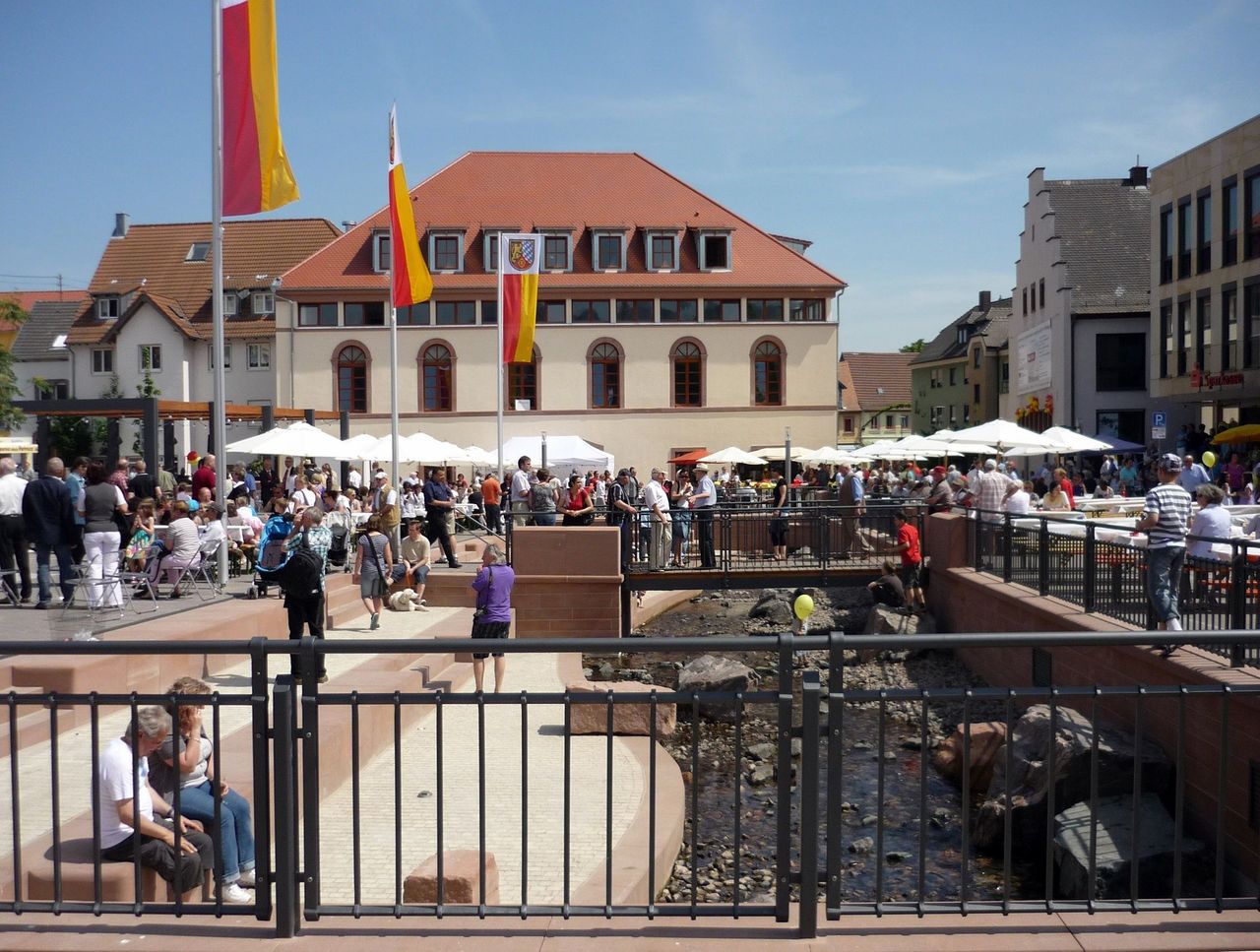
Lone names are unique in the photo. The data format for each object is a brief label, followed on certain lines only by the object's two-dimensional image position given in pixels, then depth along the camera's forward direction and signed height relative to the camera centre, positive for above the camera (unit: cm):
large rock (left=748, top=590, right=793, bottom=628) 2877 -393
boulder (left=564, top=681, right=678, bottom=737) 1110 -259
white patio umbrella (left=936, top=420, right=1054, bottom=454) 2723 +28
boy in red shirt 2320 -225
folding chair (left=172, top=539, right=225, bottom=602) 1598 -158
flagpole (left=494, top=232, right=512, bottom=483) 3023 +193
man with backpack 1256 -129
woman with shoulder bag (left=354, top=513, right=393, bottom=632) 1686 -162
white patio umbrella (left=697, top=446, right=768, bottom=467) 4097 -26
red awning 5119 -36
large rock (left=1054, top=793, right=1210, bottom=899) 973 -336
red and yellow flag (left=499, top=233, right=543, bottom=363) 2994 +411
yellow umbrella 3331 +37
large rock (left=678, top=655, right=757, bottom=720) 1580 -302
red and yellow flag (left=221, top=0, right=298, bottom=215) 1559 +440
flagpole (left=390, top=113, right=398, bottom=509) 2265 +105
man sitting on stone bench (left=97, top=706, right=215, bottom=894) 541 -167
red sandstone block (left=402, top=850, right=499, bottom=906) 575 -210
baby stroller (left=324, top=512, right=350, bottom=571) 2092 -161
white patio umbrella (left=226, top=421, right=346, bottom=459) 2655 +21
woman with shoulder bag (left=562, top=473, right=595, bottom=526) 2362 -117
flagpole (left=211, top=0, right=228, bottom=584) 1589 +414
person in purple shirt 1345 -161
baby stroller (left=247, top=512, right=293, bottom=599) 1417 -109
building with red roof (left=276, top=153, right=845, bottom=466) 5412 +524
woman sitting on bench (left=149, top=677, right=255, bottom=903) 571 -172
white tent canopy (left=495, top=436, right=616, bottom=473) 3816 +0
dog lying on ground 1970 -245
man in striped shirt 1194 -95
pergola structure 2492 +99
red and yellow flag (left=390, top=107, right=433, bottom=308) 2209 +386
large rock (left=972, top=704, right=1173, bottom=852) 1077 -302
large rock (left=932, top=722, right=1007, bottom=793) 1210 -317
